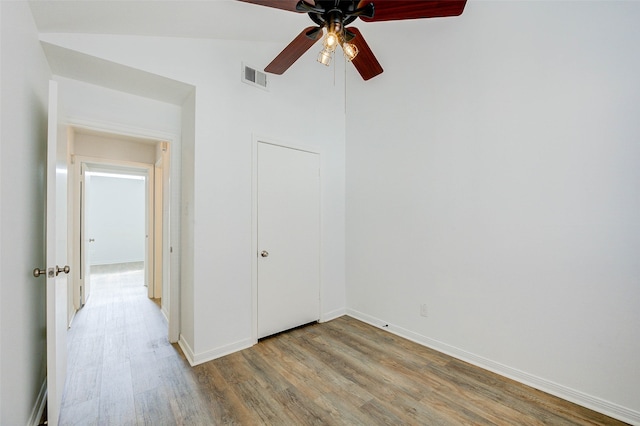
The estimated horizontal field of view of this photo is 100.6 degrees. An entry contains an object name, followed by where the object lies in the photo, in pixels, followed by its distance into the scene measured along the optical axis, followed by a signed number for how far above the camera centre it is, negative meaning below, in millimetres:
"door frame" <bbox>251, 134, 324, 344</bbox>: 2684 -214
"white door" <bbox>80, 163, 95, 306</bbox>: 3574 -330
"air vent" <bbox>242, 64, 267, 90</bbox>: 2629 +1371
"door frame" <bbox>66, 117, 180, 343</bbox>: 2299 +154
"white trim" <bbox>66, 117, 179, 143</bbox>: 2234 +747
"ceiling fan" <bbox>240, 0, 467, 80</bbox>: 1450 +1145
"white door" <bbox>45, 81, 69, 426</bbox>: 1509 -314
